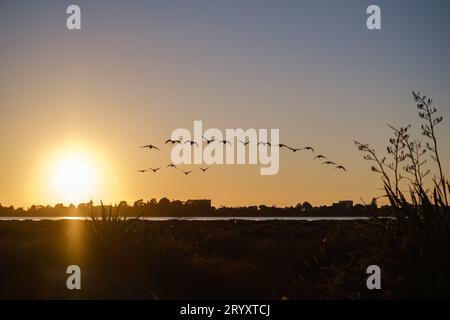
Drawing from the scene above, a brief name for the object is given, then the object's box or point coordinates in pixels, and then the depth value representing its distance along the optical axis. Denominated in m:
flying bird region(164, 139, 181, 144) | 19.91
